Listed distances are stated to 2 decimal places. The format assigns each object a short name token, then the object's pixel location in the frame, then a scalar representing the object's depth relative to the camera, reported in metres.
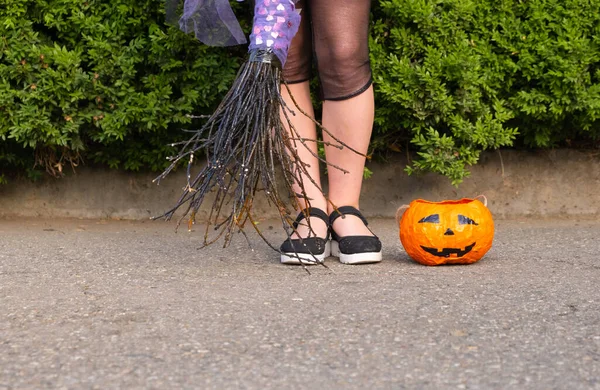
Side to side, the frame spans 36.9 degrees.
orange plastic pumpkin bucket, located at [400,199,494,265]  3.38
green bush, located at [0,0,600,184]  4.39
